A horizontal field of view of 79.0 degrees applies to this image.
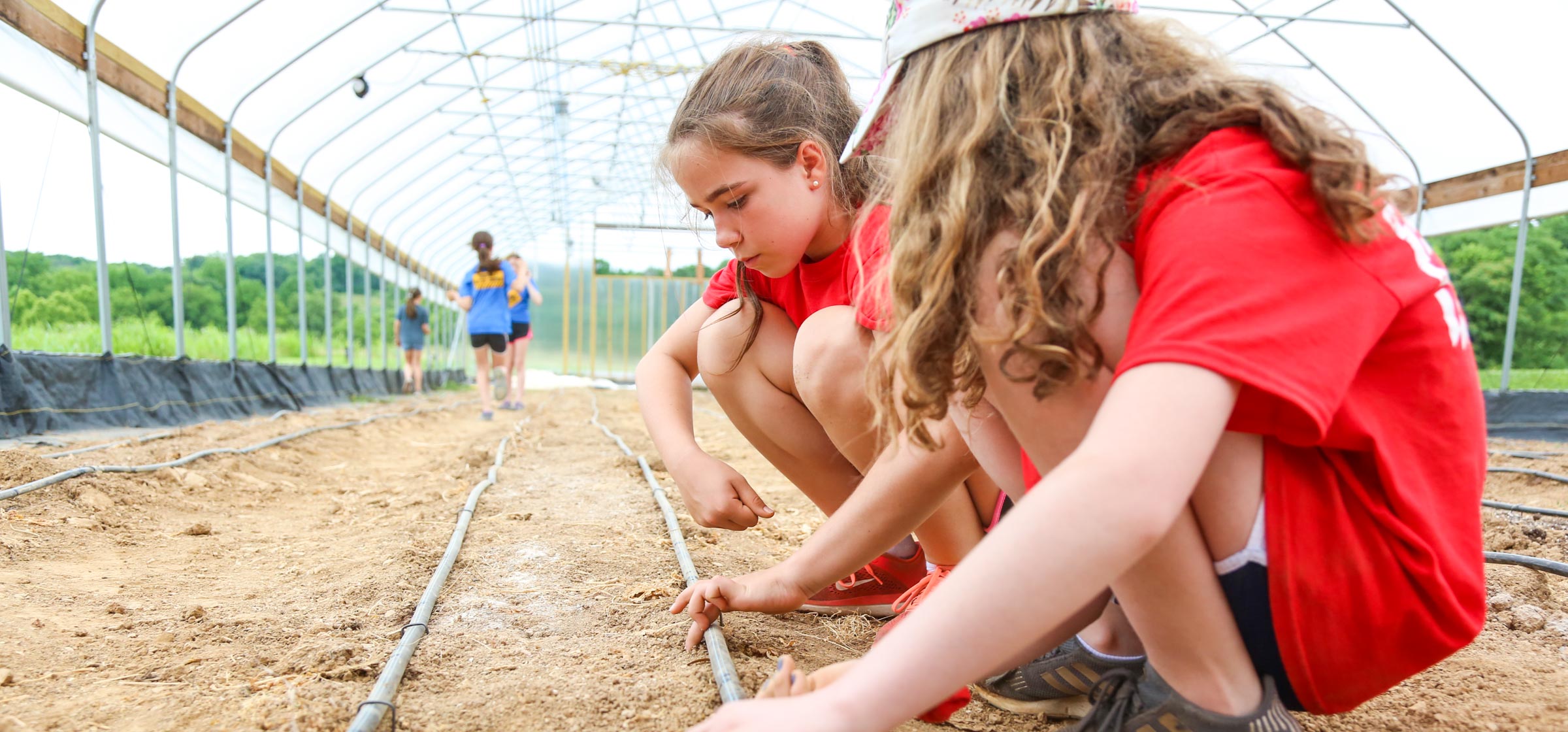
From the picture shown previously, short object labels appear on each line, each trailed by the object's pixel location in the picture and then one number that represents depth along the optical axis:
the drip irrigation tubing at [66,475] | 2.33
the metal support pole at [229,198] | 6.86
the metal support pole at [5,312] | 3.92
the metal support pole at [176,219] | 5.88
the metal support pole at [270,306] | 7.36
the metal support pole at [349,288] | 10.23
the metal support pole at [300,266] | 8.23
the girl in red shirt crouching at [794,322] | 1.40
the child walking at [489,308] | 7.51
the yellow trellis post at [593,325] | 19.16
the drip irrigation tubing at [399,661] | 1.14
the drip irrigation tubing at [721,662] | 1.19
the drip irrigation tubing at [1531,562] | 1.77
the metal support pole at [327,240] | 9.78
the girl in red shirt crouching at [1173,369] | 0.69
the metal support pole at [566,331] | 19.48
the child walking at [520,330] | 8.19
